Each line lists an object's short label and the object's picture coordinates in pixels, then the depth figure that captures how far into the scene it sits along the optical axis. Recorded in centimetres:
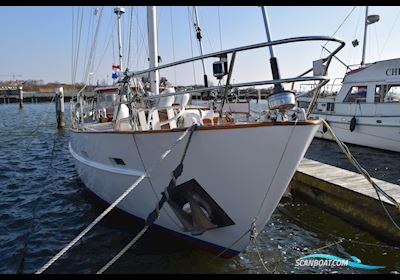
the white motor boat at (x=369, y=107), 1379
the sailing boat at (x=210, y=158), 379
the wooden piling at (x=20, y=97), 4143
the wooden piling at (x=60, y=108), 2223
